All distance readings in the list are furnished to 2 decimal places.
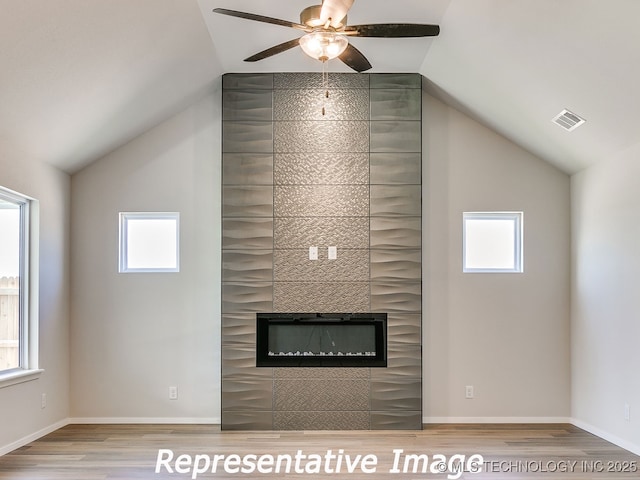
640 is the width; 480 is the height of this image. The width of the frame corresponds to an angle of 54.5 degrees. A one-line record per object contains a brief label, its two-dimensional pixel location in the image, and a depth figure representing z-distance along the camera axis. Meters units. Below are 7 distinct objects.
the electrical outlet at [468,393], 5.60
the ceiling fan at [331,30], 3.19
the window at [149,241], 5.75
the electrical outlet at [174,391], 5.59
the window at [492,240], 5.76
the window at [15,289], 4.77
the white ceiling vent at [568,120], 4.61
